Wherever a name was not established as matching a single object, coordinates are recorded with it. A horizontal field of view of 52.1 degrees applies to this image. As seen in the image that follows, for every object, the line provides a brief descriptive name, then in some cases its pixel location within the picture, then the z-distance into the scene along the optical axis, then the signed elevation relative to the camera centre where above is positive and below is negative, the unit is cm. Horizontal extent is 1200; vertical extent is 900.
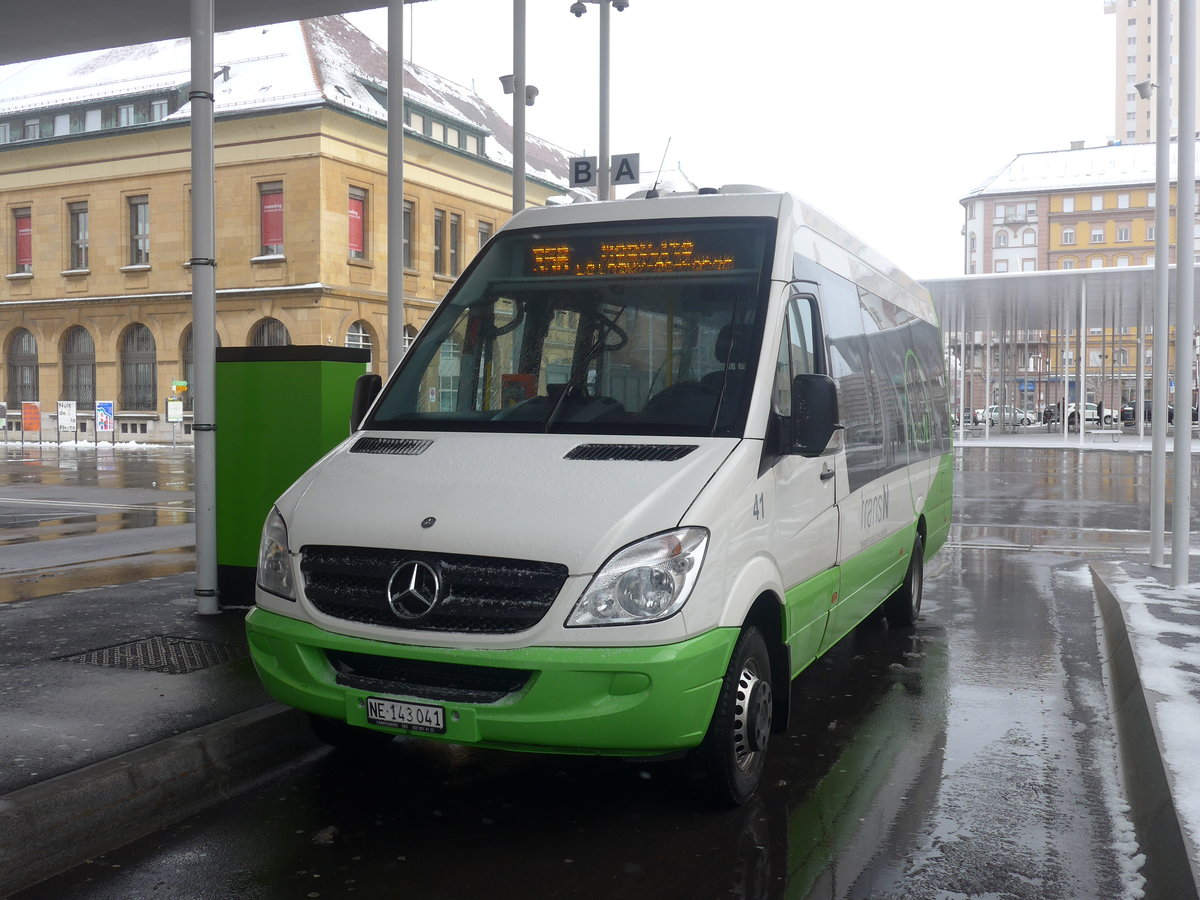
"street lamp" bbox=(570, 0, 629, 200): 1844 +484
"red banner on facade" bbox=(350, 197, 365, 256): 4278 +693
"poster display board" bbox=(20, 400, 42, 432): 4203 +27
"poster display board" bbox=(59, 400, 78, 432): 4278 +31
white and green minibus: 419 -31
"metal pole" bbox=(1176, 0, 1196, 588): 880 +99
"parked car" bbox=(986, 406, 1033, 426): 6662 +36
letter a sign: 1695 +351
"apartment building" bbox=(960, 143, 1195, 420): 10275 +1744
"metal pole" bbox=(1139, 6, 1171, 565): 953 +130
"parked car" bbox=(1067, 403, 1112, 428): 6575 +27
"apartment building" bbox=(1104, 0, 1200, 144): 13125 +3966
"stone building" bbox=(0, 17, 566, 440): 4147 +782
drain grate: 636 -124
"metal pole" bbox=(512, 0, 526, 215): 1374 +375
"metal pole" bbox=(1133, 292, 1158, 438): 4253 +161
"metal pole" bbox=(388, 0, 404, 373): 1074 +223
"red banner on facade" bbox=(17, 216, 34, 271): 4700 +699
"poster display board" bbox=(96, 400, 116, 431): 4197 +27
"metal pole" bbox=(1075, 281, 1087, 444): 3900 +195
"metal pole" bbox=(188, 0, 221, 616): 771 +77
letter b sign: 1716 +356
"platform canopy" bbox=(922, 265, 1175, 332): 3809 +431
